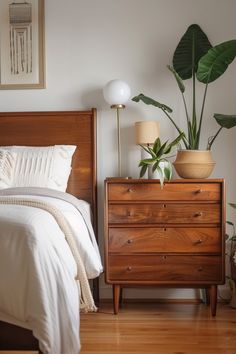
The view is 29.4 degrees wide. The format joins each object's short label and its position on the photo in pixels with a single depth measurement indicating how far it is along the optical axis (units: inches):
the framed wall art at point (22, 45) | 131.0
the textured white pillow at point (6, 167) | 110.5
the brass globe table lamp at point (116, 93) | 118.9
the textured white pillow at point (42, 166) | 112.9
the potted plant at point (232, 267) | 116.1
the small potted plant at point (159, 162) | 108.2
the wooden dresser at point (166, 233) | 108.7
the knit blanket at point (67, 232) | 75.9
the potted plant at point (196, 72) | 112.7
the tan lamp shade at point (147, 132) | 118.2
